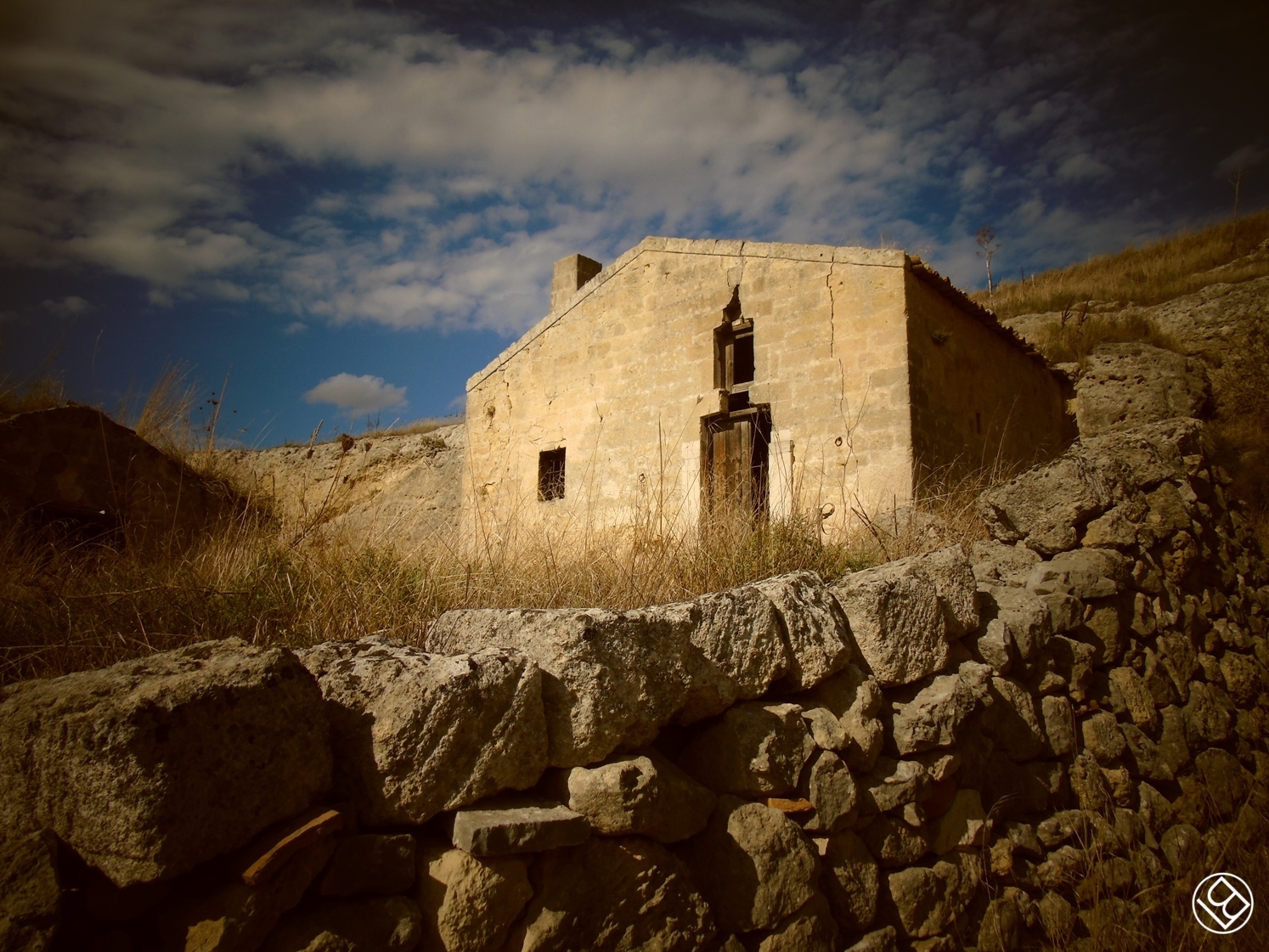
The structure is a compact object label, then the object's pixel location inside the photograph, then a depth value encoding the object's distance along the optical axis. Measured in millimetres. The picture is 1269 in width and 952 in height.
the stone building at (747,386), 7320
